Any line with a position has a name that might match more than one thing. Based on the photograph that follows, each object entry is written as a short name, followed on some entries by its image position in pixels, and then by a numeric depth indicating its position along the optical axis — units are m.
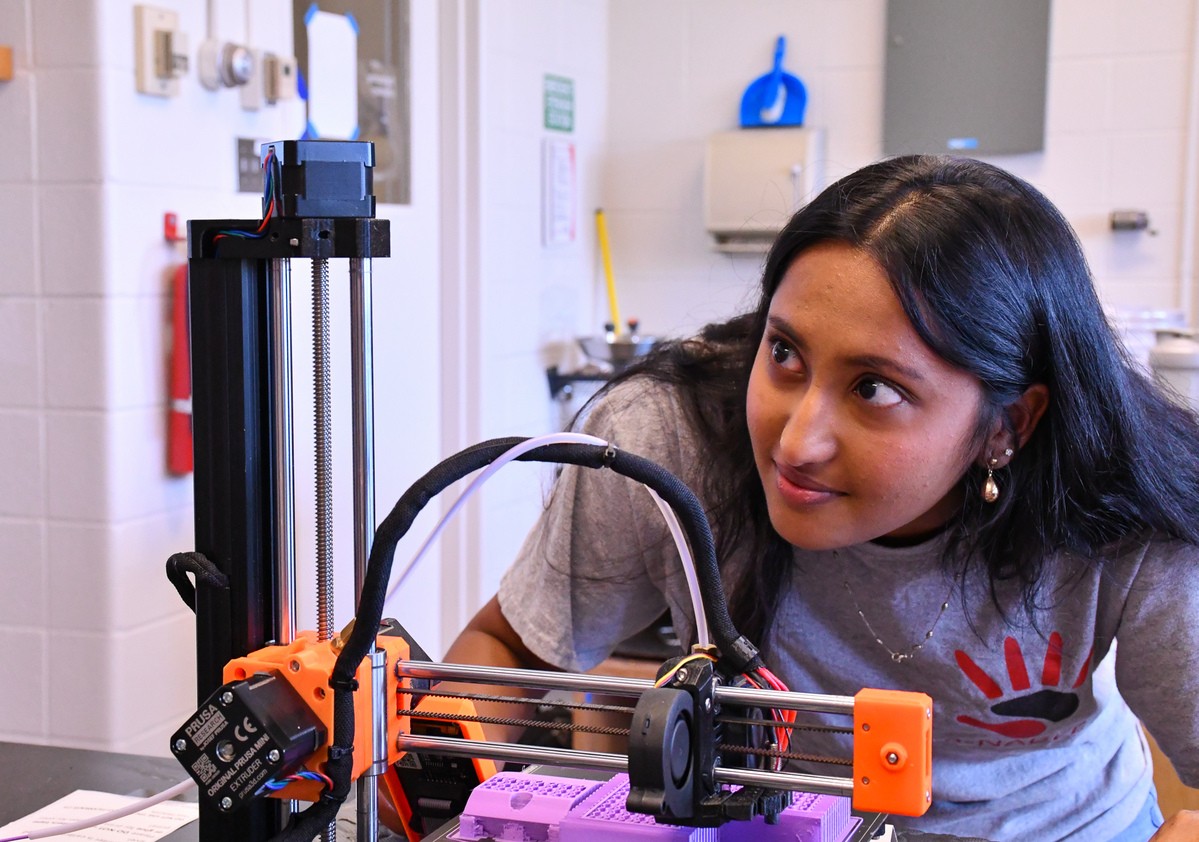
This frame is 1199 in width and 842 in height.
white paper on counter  1.04
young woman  1.12
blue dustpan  3.17
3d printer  0.75
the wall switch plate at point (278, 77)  2.12
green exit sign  3.11
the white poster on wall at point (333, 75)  2.35
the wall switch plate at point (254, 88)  2.10
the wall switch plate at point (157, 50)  1.88
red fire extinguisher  1.96
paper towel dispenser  3.13
